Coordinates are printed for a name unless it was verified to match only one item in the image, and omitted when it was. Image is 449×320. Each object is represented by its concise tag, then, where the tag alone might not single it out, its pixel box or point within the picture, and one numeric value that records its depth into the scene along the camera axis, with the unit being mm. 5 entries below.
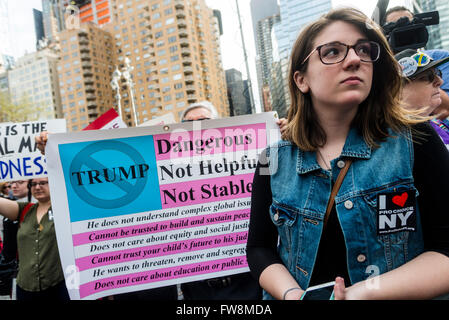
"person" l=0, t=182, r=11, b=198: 4334
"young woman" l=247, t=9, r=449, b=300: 947
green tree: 27141
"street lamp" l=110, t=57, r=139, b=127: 19161
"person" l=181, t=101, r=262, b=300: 2197
